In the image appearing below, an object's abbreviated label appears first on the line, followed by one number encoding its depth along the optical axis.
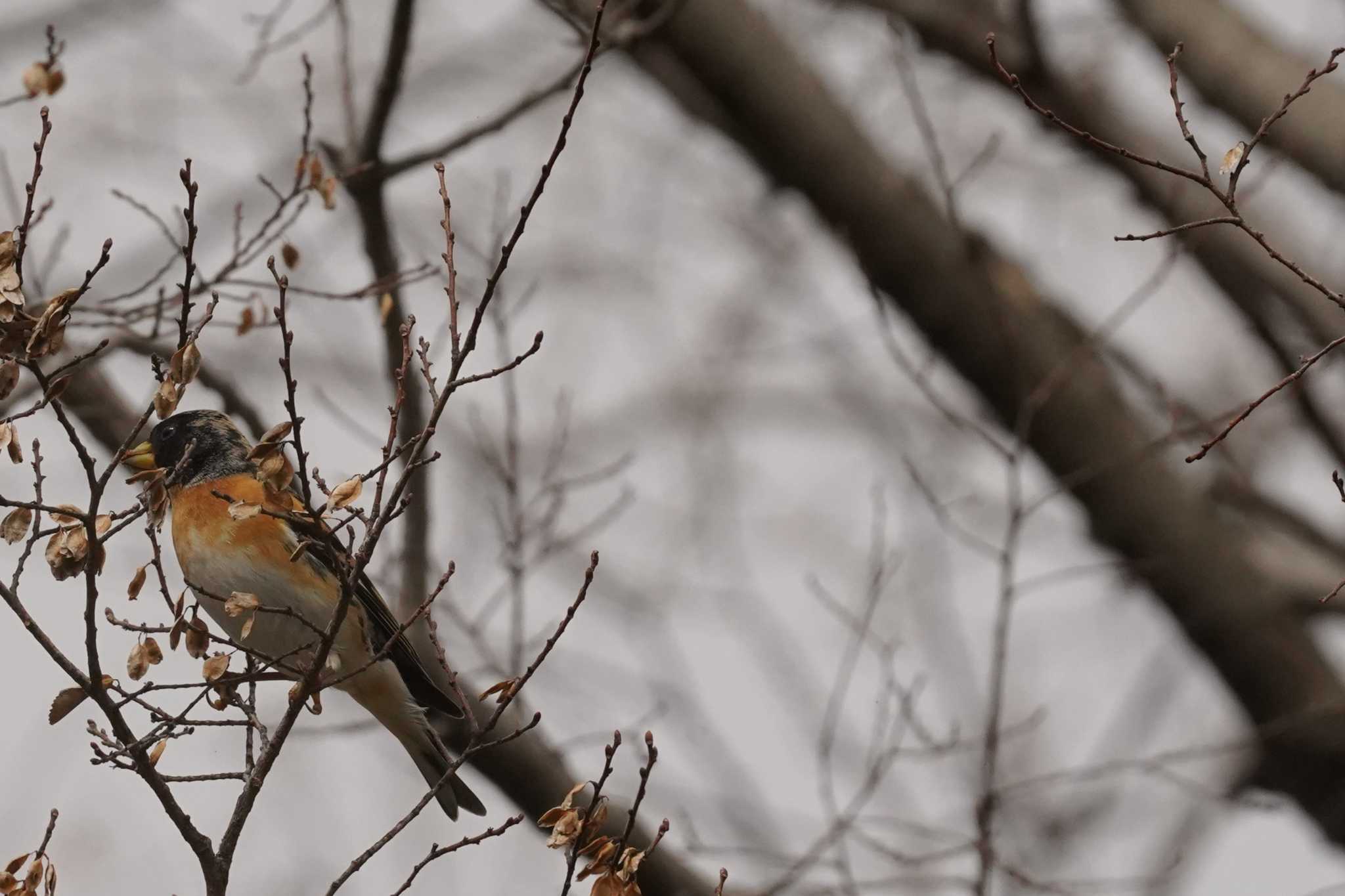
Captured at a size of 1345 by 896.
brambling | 10.26
